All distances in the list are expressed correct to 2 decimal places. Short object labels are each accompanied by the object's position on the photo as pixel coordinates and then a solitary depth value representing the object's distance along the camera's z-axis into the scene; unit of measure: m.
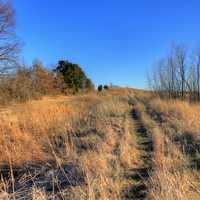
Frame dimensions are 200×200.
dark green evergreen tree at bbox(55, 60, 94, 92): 33.94
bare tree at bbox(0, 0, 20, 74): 20.49
